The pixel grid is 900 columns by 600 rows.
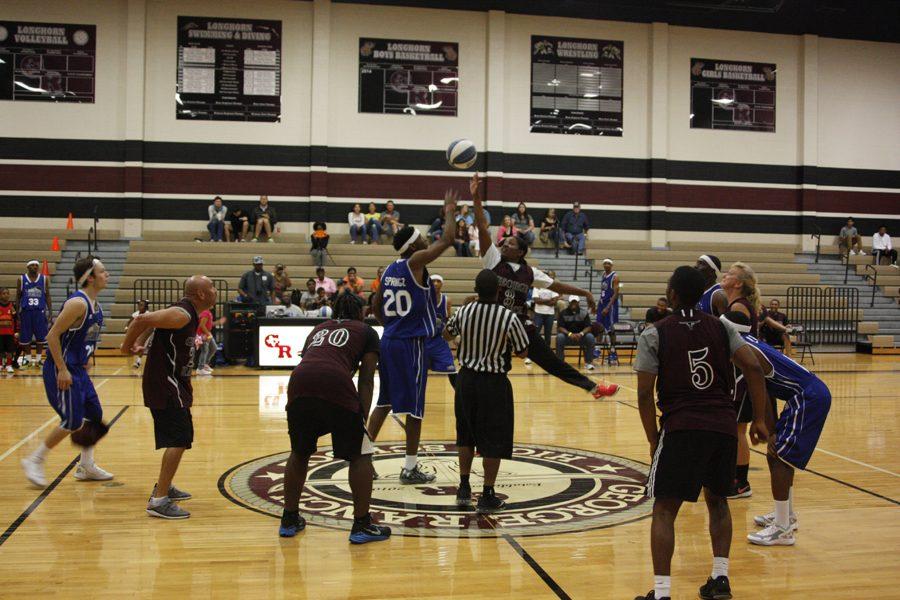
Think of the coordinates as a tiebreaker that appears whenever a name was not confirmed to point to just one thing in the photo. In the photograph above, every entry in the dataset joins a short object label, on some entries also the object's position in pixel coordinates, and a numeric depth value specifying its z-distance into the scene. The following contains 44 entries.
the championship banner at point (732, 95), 24.83
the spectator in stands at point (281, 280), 18.05
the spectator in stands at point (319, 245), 20.81
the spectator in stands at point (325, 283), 17.75
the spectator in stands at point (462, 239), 21.31
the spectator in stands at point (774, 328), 15.00
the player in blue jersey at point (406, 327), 6.69
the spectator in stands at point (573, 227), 22.81
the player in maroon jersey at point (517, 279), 6.55
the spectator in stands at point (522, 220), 22.12
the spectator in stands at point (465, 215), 21.90
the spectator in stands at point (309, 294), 16.62
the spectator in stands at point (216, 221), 21.55
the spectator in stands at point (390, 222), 22.02
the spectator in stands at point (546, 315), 16.45
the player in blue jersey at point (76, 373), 6.49
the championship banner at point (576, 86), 23.88
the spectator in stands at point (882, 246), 24.70
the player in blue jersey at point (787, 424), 5.45
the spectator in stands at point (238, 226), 21.73
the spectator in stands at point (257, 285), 16.80
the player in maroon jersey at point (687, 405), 4.29
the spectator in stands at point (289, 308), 15.70
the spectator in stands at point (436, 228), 21.23
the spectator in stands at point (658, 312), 14.06
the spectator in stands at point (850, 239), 24.81
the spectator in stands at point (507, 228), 20.88
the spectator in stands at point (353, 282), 16.86
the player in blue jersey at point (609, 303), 16.89
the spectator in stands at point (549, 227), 22.98
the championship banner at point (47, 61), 21.58
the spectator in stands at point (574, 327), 16.22
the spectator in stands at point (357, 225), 22.05
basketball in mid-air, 8.17
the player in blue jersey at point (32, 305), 14.78
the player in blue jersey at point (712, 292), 6.21
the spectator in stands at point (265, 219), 21.67
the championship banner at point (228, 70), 22.14
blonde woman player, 5.91
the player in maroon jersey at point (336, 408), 5.27
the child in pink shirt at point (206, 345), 14.09
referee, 6.00
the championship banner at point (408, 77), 22.89
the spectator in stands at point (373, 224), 22.02
